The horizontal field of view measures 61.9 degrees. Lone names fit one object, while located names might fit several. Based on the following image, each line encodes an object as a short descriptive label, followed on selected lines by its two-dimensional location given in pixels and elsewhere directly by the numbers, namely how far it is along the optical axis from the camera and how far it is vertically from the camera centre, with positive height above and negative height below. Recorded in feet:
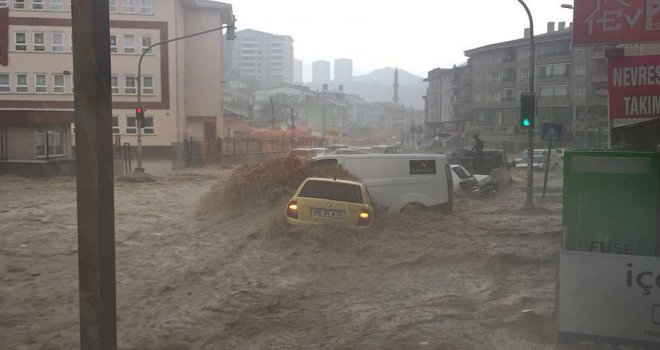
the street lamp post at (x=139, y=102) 71.15 +6.63
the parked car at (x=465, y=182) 55.47 -4.10
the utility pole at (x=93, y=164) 9.81 -0.38
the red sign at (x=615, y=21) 31.60 +7.04
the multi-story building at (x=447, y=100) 219.82 +20.19
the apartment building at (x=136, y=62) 121.60 +19.80
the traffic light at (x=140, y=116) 83.82 +4.24
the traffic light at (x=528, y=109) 49.67 +3.04
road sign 56.54 +1.05
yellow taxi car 30.94 -3.47
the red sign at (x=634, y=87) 31.96 +3.25
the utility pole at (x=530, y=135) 50.04 +0.67
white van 38.70 -2.50
